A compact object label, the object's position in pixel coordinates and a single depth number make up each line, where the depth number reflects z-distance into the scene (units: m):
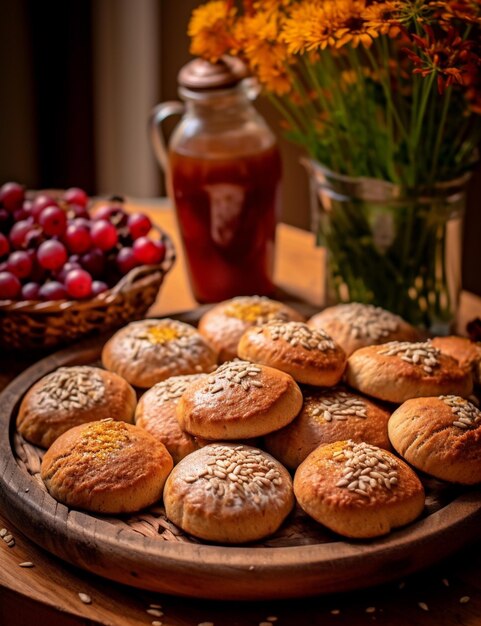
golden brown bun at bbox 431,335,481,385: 1.57
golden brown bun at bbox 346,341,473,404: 1.39
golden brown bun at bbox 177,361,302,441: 1.29
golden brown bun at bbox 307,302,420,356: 1.59
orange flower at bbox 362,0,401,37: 1.42
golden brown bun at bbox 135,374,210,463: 1.36
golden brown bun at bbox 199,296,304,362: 1.65
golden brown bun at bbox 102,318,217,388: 1.55
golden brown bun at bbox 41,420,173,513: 1.24
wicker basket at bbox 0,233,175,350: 1.71
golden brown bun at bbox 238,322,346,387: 1.40
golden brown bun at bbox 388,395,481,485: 1.26
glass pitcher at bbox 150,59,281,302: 1.90
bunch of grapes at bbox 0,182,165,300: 1.77
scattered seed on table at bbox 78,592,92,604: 1.17
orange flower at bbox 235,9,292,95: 1.64
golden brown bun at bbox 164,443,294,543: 1.18
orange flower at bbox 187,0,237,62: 1.75
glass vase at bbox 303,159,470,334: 1.79
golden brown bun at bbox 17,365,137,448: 1.43
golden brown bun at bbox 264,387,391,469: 1.33
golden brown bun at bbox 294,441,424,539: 1.17
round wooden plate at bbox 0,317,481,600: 1.13
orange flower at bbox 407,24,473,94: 1.38
